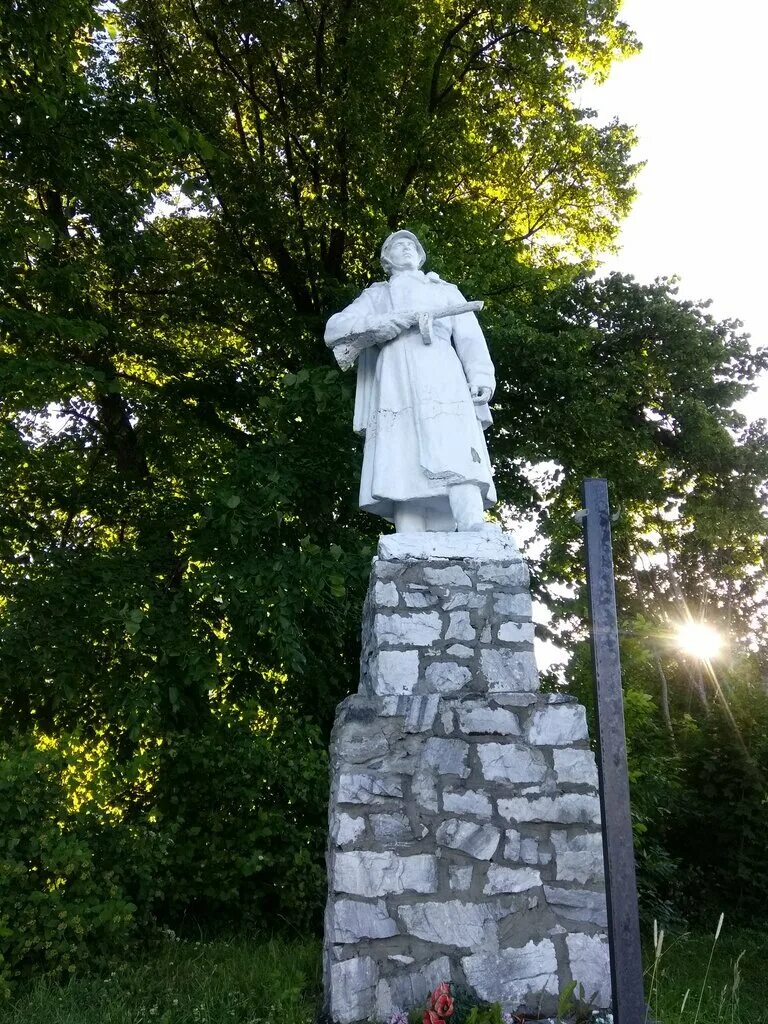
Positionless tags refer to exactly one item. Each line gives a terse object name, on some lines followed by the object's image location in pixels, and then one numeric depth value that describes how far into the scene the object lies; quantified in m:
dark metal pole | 2.09
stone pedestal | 3.55
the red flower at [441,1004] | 3.30
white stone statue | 4.65
